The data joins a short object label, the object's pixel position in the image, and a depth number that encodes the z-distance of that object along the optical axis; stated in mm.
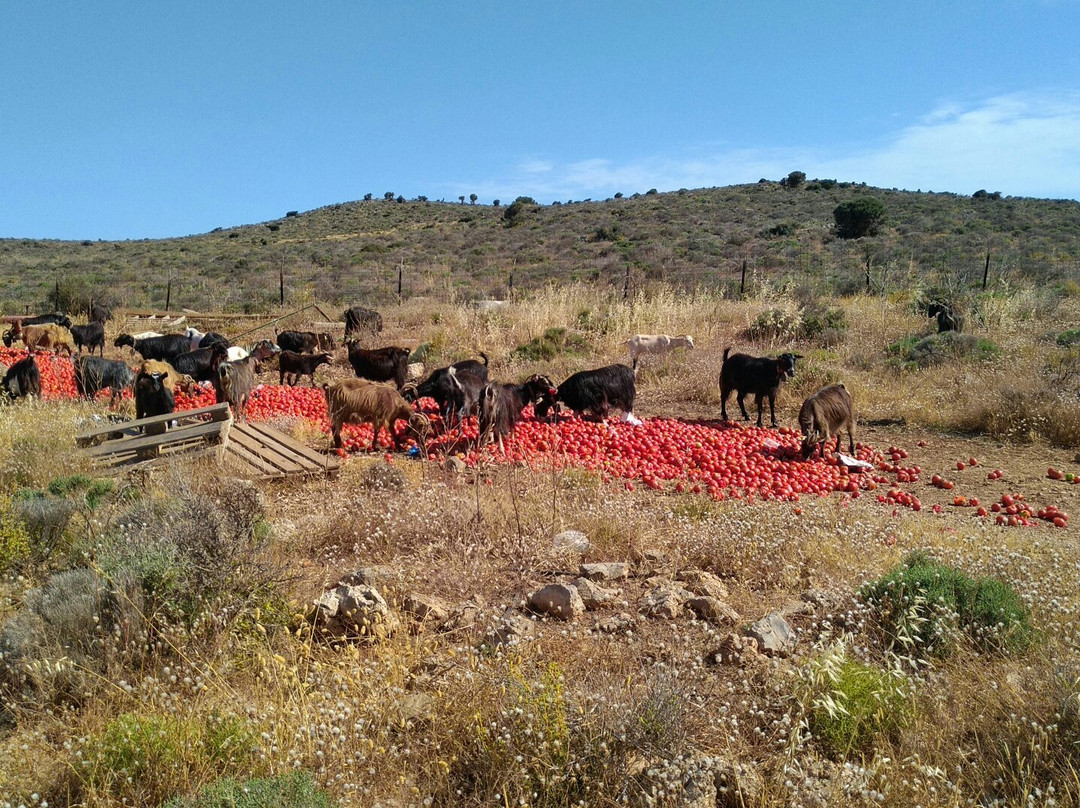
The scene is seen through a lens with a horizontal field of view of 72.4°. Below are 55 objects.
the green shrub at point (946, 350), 14320
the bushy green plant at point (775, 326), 17266
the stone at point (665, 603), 4574
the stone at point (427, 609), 4465
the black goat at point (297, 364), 14820
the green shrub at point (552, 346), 16266
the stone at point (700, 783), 2961
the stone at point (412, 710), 3420
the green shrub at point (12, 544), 5246
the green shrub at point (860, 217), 39969
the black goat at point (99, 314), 22422
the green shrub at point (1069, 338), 14221
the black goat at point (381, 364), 13828
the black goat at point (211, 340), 16564
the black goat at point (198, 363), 13645
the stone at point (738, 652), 4051
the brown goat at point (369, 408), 9484
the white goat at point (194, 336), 16641
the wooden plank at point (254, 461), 7719
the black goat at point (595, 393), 11484
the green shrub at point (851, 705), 3402
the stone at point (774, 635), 4191
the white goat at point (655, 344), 16328
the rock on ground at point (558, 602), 4562
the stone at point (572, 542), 5812
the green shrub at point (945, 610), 4137
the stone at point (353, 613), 4207
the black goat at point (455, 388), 9891
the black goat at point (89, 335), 18766
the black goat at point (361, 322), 19078
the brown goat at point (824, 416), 9484
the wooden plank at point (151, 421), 7934
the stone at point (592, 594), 4758
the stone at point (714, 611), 4590
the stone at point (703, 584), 5062
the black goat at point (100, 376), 12750
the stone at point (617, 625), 4418
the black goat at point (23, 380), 12109
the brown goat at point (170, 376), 11231
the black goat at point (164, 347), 15914
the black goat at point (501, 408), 9375
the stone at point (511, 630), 4066
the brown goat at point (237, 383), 10727
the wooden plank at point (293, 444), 8266
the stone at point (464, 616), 4395
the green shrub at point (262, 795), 2645
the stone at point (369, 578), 4797
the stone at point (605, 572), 5277
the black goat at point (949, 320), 16812
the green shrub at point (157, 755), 2963
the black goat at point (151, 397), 10062
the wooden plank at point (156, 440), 7742
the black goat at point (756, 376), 11336
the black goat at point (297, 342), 17406
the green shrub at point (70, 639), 3666
